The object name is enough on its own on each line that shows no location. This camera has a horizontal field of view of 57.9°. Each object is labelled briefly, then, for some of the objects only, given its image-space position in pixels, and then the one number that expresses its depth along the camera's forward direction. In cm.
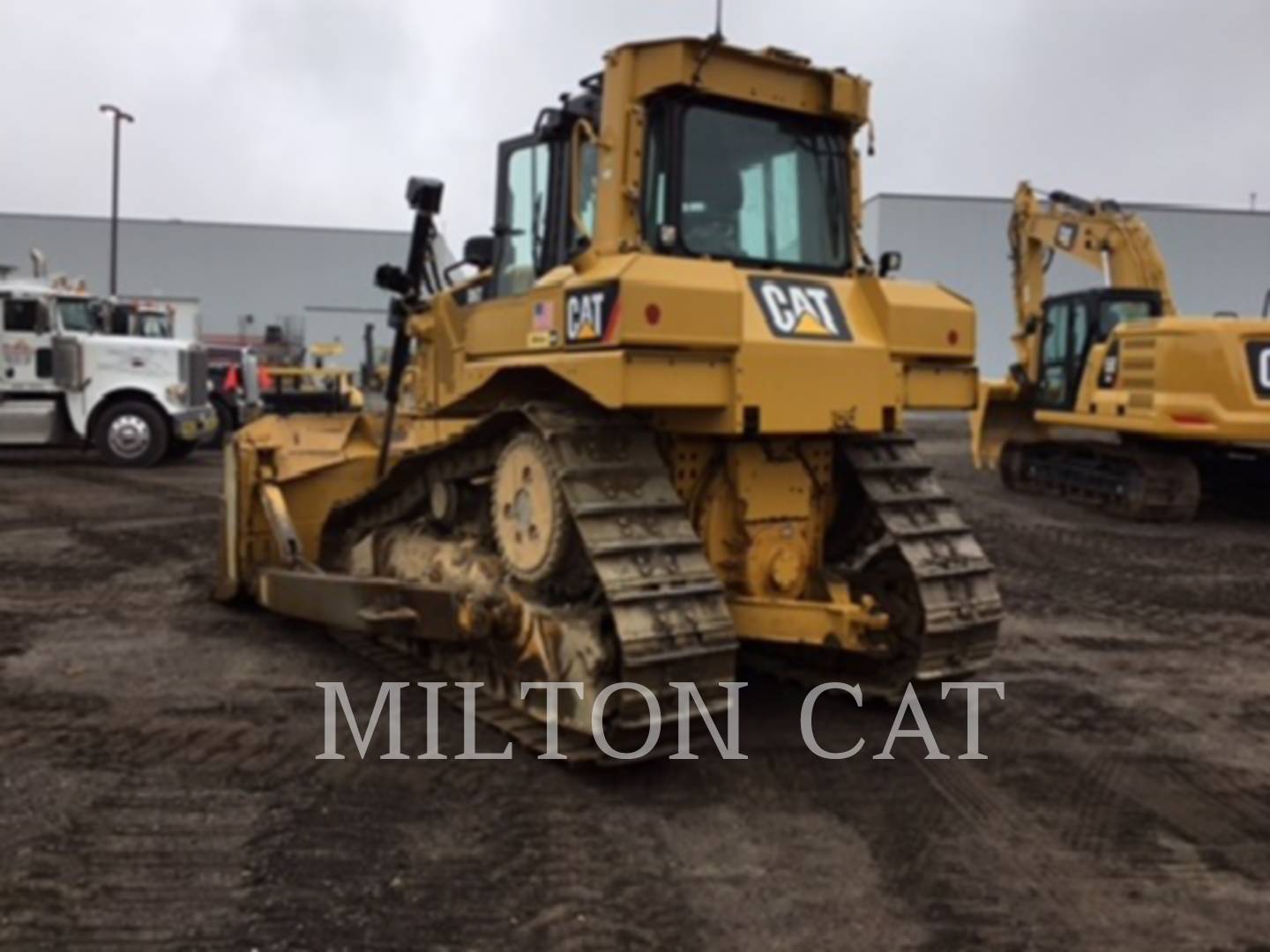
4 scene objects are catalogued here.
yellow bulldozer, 433
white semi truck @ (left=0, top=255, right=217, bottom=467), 1590
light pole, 2778
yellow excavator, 1187
